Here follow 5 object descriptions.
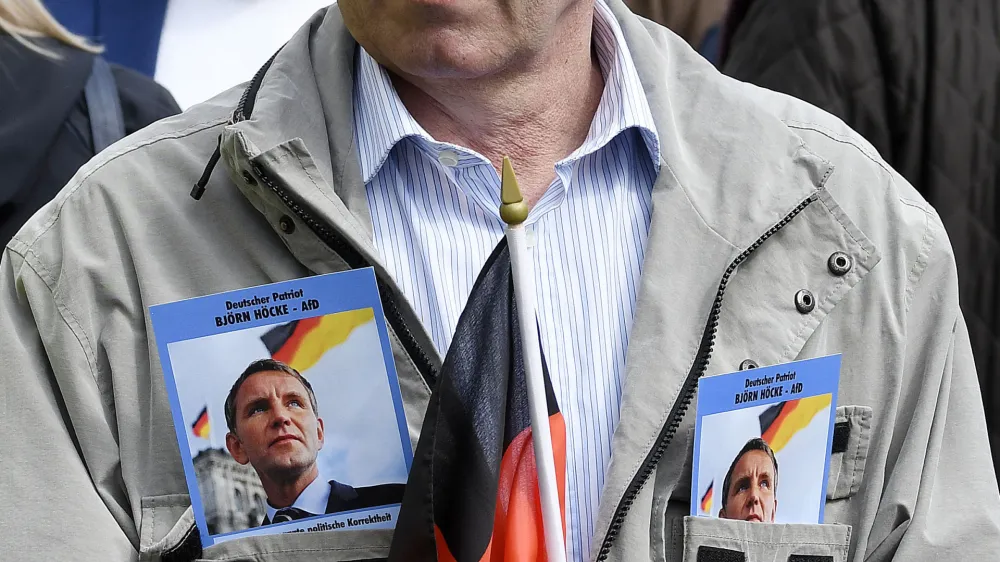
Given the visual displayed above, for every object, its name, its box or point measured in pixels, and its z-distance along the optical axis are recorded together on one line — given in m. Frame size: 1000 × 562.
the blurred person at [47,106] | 4.57
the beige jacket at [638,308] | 3.30
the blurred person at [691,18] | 6.13
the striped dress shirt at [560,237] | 3.60
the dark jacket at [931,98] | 4.89
